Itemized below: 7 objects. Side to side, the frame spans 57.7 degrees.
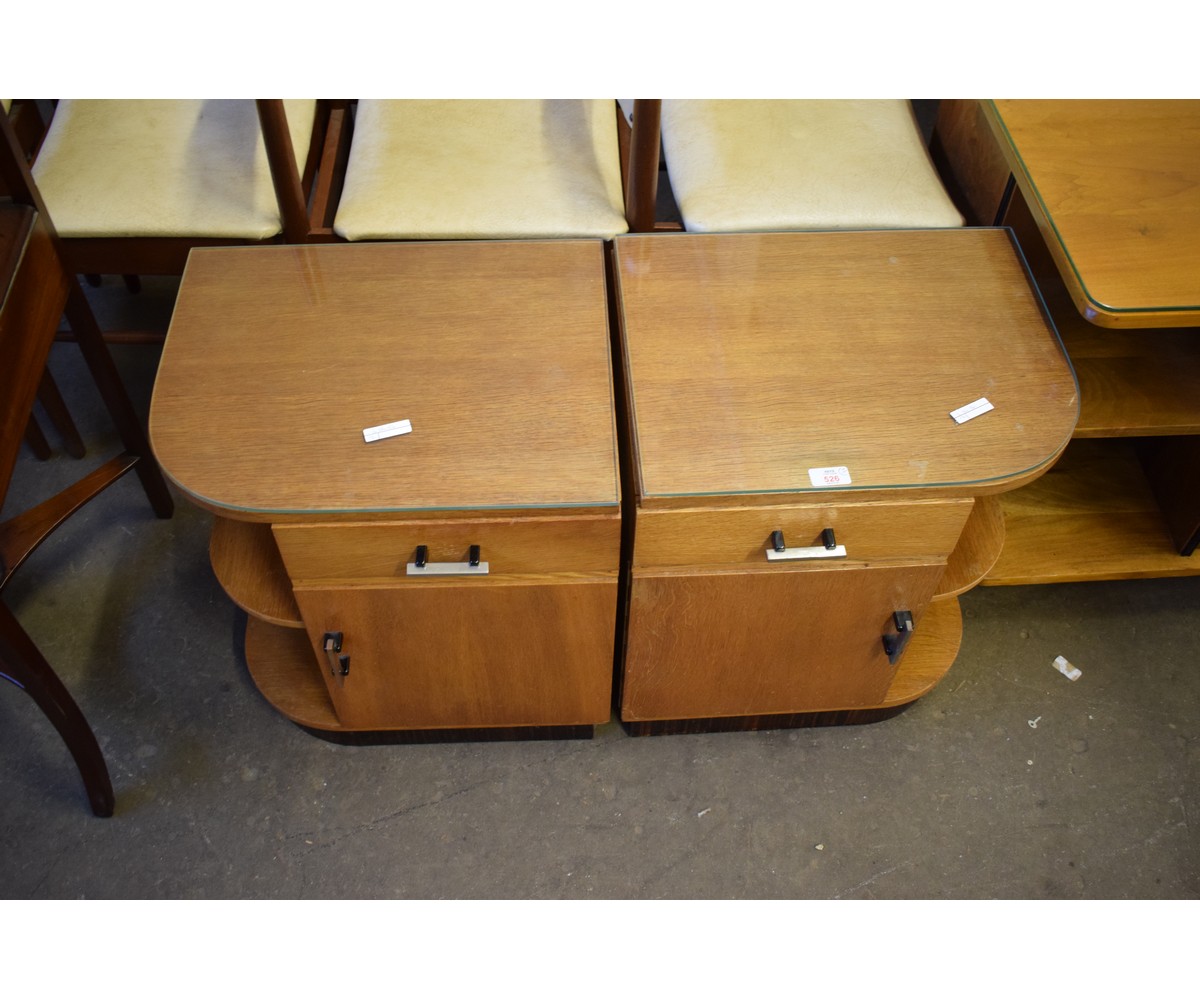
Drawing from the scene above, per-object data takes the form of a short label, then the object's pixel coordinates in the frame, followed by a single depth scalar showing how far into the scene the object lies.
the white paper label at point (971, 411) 1.21
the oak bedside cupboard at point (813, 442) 1.18
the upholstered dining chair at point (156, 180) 1.51
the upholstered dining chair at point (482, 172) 1.49
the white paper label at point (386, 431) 1.19
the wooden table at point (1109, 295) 1.27
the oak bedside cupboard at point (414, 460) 1.16
